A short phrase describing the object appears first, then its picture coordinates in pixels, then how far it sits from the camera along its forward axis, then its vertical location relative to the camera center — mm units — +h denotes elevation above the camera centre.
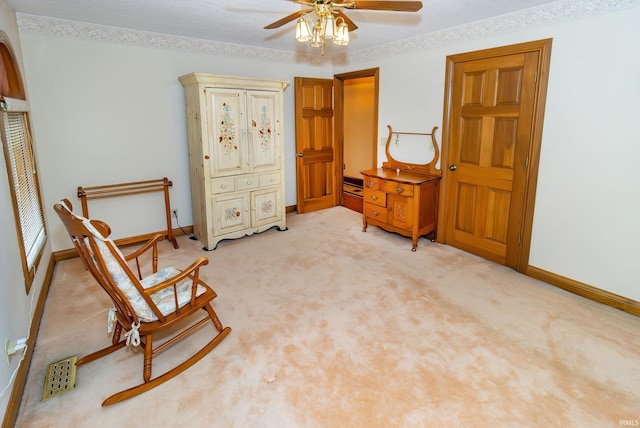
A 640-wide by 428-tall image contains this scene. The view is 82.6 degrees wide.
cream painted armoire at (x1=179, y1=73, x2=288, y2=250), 3994 -163
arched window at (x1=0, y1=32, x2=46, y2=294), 2430 -194
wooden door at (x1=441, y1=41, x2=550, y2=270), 3324 -122
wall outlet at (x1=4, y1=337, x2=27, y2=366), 1806 -1040
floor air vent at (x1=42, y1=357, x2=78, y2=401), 2028 -1363
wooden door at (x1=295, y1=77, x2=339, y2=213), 5362 -60
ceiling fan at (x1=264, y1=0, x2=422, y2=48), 2080 +737
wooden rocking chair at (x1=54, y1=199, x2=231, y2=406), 1866 -942
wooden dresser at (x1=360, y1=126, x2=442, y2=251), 4105 -676
